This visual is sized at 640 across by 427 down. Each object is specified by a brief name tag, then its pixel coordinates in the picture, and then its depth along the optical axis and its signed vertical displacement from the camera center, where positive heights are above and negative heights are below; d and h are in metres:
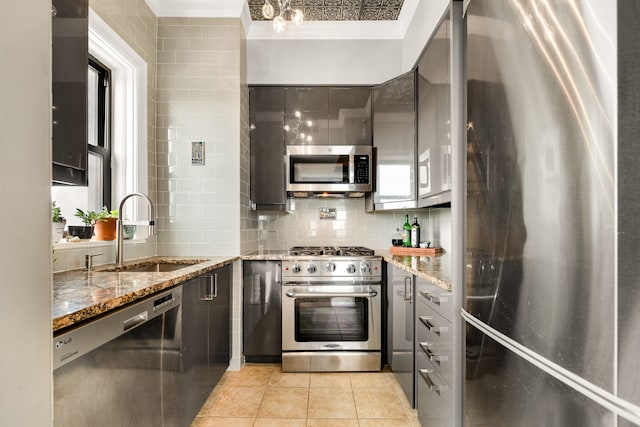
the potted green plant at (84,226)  1.86 -0.07
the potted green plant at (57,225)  1.60 -0.06
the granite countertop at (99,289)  0.93 -0.29
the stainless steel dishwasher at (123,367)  0.91 -0.53
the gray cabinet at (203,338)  1.71 -0.78
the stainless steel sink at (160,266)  2.24 -0.38
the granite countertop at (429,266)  1.56 -0.32
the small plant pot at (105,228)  1.99 -0.09
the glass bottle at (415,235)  2.89 -0.19
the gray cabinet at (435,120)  1.80 +0.58
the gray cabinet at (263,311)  2.73 -0.82
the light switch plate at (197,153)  2.72 +0.50
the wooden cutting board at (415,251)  2.57 -0.31
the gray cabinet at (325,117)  3.06 +0.91
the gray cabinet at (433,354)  1.47 -0.71
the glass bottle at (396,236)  3.26 -0.24
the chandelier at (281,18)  2.01 +1.21
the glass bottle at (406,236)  2.98 -0.21
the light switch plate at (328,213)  3.41 +0.01
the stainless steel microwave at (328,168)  3.01 +0.42
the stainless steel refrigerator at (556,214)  0.62 +0.00
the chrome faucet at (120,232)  1.85 -0.11
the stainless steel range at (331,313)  2.64 -0.81
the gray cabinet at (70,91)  1.21 +0.48
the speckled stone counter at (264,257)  2.71 -0.36
